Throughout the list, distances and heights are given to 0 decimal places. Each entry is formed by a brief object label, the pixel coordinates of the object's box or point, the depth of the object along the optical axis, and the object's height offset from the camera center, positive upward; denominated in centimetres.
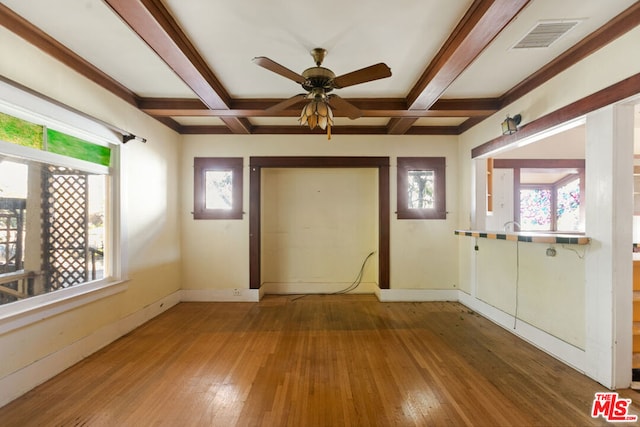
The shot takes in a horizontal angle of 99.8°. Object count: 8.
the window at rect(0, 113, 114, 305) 200 +1
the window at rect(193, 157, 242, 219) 424 +40
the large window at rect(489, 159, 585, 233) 547 +33
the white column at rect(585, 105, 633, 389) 200 -24
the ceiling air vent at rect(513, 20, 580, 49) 195 +138
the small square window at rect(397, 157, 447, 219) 424 +34
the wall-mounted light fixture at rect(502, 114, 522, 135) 289 +98
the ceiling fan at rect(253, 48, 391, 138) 201 +105
